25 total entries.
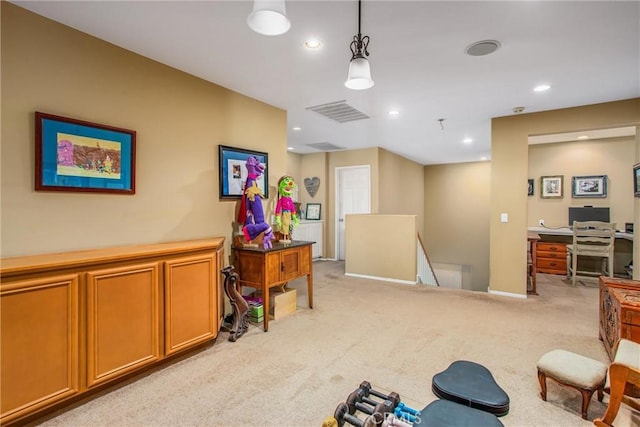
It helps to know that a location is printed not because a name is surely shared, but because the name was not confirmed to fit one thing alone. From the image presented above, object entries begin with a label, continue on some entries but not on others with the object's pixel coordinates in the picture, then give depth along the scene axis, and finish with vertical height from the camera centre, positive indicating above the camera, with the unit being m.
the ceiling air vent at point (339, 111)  4.01 +1.41
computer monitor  5.76 -0.01
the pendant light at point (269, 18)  1.39 +0.93
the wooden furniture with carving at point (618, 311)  2.13 -0.74
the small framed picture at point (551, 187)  6.29 +0.55
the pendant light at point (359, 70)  1.96 +0.92
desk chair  4.72 -0.45
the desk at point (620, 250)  5.46 -0.66
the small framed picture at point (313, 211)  7.34 +0.03
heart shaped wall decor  7.38 +0.67
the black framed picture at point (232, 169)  3.34 +0.48
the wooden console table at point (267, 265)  3.12 -0.58
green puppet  3.65 +0.07
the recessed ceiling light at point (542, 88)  3.32 +1.39
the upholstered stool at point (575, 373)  1.80 -0.98
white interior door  6.94 +0.42
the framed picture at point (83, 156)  2.10 +0.41
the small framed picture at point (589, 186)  5.86 +0.54
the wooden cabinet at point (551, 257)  5.75 -0.85
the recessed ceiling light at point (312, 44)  2.44 +1.37
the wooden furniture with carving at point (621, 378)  1.56 -0.85
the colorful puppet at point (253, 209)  3.23 +0.03
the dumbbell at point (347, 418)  1.61 -1.13
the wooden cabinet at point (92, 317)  1.67 -0.70
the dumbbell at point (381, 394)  1.88 -1.15
